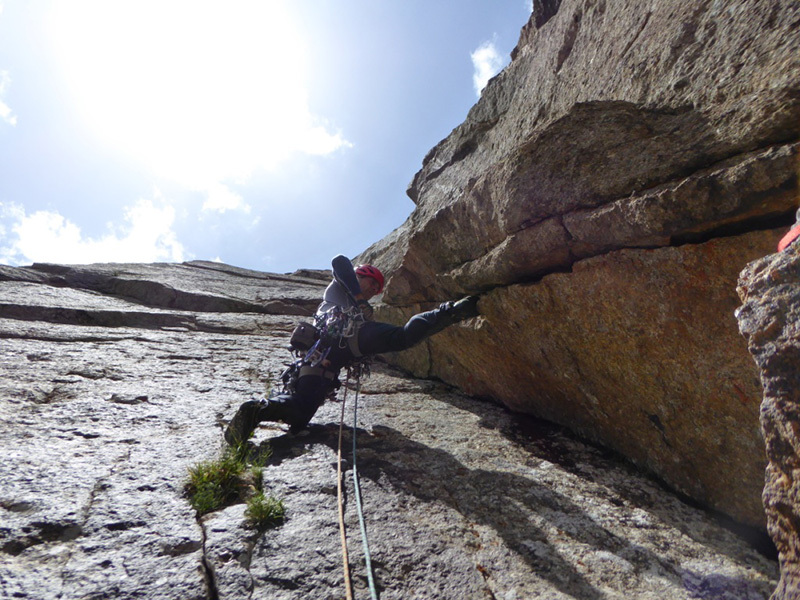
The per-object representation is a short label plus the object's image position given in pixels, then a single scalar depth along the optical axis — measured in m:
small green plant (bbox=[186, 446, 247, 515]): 3.19
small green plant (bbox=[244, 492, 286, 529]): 3.00
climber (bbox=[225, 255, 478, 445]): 4.65
